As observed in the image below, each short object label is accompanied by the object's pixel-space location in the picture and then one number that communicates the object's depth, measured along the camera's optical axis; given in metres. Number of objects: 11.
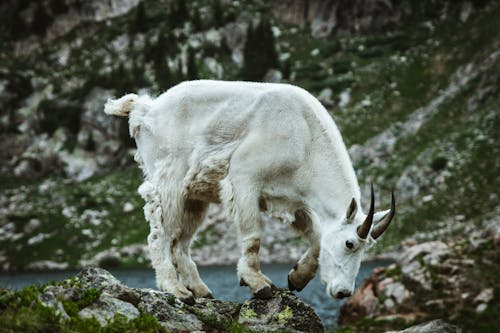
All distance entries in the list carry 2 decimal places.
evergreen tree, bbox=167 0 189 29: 98.69
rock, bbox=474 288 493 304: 16.44
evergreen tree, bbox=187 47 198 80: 82.22
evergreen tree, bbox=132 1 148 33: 101.81
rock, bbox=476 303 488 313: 16.11
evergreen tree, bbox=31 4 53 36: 113.44
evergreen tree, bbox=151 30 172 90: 83.81
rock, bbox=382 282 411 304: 19.02
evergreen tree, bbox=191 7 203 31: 95.44
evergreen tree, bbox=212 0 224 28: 95.00
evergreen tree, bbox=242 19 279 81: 82.25
